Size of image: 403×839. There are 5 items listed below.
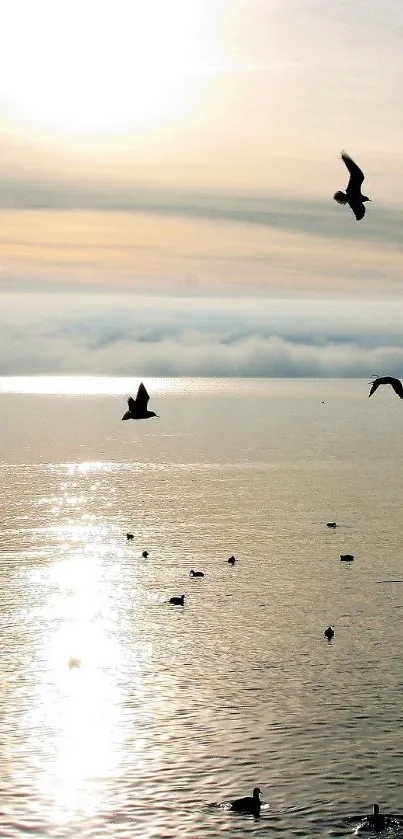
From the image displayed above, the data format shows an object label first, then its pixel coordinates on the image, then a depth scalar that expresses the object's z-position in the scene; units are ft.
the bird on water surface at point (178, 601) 253.40
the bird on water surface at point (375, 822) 139.13
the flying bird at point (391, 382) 116.98
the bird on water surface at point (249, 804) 144.25
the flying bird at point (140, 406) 142.61
